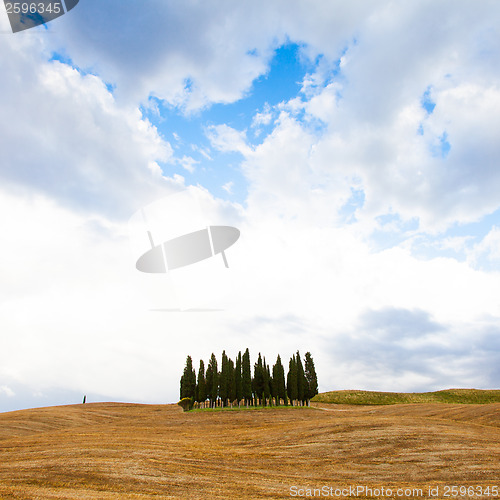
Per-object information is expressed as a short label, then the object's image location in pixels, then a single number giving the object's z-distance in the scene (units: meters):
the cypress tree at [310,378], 60.32
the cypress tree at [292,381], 58.75
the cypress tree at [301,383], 59.50
